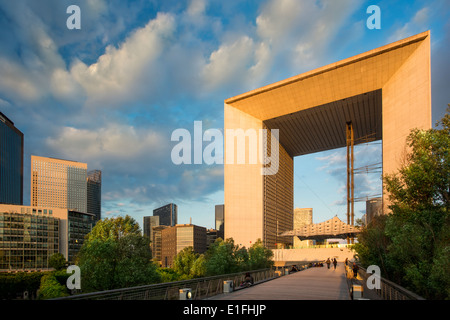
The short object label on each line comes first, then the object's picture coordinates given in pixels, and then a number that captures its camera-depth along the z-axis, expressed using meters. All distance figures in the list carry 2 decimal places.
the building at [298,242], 82.82
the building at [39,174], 190.62
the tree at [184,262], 48.59
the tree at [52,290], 37.77
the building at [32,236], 99.69
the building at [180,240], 170.88
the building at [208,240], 196.12
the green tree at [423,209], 13.92
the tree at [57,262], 81.44
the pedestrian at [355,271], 23.01
